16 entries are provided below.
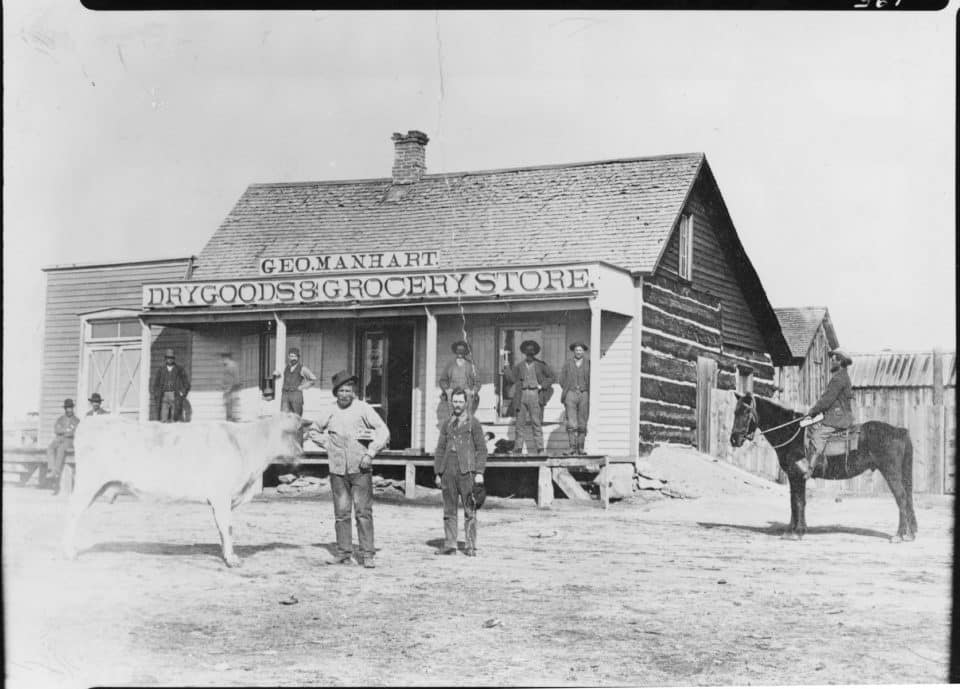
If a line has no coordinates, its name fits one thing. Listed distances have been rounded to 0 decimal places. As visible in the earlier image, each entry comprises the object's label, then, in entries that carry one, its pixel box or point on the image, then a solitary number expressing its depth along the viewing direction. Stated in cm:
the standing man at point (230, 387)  1706
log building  1700
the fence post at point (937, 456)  1520
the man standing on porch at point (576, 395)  1795
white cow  1162
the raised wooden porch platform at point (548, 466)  1720
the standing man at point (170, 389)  1550
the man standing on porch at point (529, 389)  1822
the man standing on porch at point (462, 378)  1792
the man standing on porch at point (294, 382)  1688
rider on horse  1365
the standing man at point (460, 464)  1304
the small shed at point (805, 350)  2417
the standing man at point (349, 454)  1200
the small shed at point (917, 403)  1517
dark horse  1345
